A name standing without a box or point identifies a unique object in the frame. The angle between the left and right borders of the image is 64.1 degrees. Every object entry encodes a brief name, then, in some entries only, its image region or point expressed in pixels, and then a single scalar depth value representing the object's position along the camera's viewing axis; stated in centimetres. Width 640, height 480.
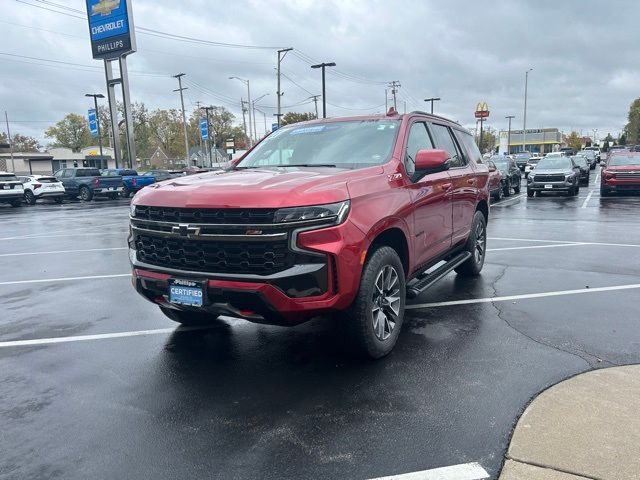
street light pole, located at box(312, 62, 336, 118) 3976
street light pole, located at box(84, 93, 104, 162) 5279
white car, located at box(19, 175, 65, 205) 2717
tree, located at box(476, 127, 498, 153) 13289
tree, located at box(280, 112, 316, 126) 9069
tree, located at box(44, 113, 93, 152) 11188
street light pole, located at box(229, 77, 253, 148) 5784
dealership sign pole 3394
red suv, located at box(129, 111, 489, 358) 358
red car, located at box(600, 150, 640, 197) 1986
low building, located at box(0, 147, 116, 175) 7375
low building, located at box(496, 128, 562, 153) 12014
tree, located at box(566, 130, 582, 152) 14430
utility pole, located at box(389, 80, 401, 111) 7506
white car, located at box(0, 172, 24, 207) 2473
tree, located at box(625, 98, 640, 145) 8744
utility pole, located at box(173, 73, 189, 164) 6309
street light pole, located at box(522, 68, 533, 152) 6774
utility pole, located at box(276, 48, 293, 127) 4175
